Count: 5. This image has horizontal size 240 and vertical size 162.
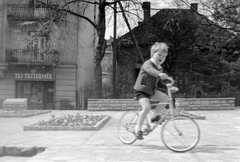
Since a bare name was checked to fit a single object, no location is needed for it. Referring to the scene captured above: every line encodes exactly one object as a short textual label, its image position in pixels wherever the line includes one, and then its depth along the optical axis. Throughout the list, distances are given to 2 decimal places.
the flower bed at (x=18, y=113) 11.36
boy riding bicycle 4.79
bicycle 4.64
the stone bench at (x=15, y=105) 14.73
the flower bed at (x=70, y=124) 7.34
